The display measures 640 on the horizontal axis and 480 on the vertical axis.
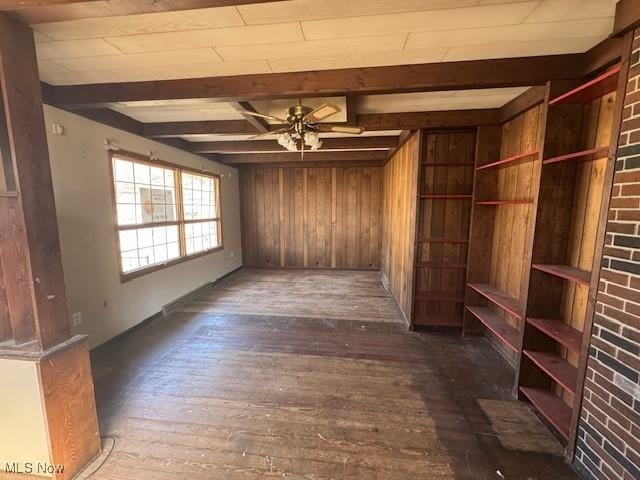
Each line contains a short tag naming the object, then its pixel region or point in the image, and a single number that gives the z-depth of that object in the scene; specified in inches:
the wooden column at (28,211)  53.6
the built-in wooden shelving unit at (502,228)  97.9
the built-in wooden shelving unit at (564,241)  69.9
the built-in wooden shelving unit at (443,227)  126.8
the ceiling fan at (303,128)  94.8
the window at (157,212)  129.1
